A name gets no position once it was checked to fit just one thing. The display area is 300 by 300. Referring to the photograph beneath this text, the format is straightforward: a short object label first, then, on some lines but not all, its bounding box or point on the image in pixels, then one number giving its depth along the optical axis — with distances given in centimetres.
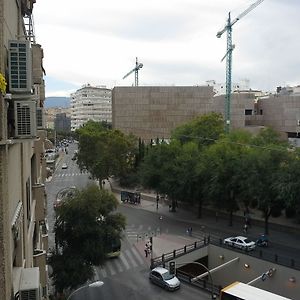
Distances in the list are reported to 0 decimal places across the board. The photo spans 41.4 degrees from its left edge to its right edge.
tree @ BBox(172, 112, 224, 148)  4969
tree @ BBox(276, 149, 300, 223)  2945
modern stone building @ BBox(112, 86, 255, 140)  7862
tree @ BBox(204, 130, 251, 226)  3431
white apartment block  18325
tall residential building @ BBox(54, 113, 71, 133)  19410
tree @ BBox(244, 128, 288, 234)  3136
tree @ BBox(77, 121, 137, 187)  5112
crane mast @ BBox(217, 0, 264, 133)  6756
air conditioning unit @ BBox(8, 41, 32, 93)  683
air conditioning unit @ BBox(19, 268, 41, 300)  751
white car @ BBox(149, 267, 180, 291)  2355
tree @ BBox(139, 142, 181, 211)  3847
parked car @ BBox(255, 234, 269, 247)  3062
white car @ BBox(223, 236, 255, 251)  2925
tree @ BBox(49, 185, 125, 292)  2120
